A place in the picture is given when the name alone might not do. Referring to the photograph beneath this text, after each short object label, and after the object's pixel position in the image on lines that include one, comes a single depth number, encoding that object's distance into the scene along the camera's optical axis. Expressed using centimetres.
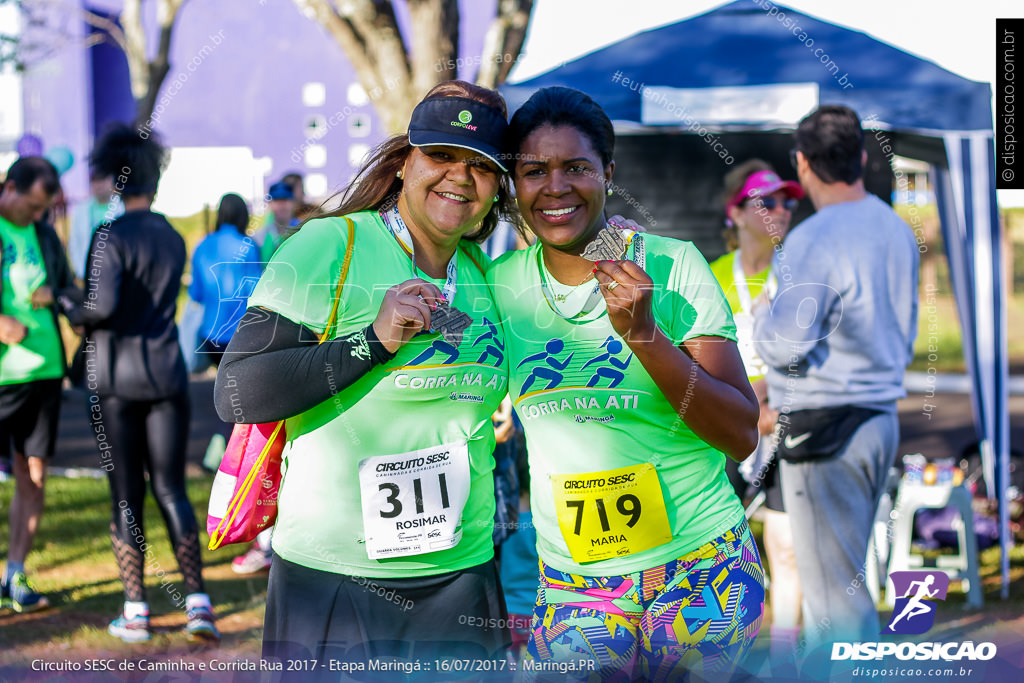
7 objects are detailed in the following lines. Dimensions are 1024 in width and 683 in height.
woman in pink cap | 399
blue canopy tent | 485
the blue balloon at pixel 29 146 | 650
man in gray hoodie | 331
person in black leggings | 403
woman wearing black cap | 191
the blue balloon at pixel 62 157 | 714
